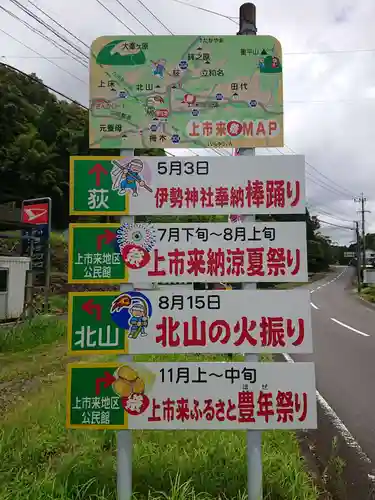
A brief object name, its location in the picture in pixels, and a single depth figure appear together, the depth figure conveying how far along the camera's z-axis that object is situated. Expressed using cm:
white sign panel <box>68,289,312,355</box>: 305
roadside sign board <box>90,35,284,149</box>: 320
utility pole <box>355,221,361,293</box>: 4569
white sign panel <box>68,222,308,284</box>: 307
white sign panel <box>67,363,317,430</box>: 305
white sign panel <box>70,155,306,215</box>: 312
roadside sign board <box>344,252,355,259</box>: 6189
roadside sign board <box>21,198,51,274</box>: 1486
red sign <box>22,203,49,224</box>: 1538
